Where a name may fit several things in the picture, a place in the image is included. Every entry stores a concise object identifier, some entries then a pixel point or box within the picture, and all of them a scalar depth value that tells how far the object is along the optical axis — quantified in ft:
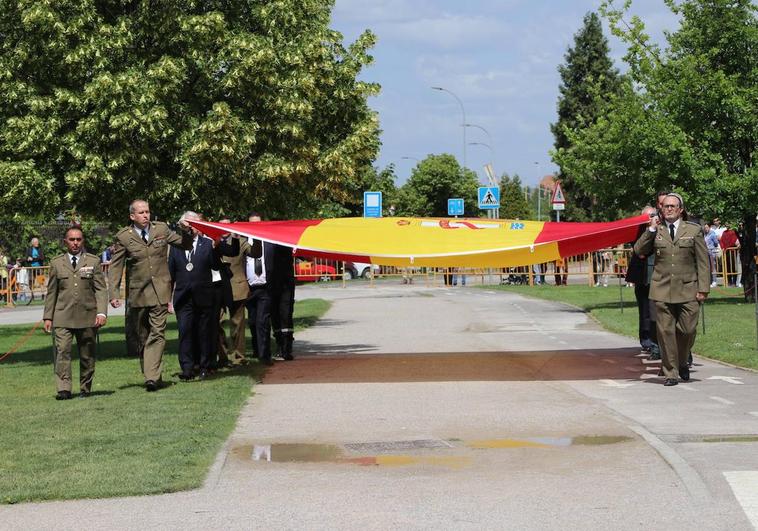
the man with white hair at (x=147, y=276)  43.32
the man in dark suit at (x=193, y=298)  46.57
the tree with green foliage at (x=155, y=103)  59.93
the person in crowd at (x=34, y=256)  129.90
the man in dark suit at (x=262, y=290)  52.54
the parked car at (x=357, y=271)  175.42
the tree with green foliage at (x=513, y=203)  327.26
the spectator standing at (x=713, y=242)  112.88
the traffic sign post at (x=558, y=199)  124.94
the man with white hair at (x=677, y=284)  42.86
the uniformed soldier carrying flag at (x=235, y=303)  51.65
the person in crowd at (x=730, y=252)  114.93
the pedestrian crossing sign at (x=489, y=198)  136.36
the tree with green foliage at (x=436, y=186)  263.70
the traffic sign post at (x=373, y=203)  133.80
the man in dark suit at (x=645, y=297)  50.42
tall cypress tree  270.87
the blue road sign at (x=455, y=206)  166.54
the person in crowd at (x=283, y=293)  53.42
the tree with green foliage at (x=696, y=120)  81.05
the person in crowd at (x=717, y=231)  118.52
